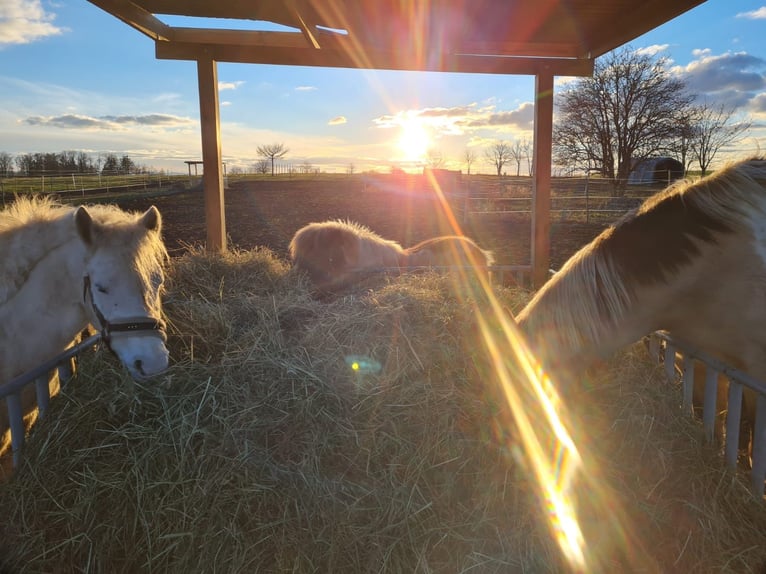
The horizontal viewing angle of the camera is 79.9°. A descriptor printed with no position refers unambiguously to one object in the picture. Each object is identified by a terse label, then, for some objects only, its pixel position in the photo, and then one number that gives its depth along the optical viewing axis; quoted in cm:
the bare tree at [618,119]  2147
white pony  192
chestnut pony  417
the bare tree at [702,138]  1977
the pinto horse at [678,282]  199
